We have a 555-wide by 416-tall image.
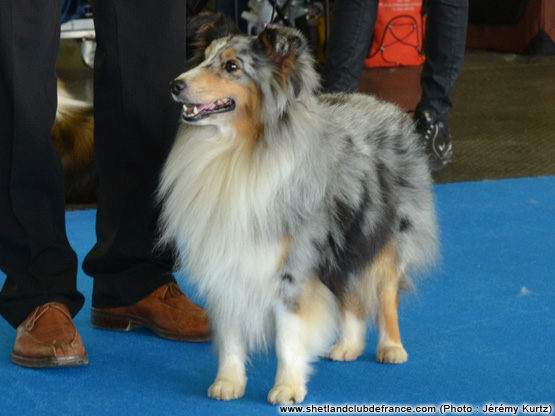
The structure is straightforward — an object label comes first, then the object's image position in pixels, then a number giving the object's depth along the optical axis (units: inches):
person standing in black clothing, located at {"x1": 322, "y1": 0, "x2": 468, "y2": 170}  156.2
